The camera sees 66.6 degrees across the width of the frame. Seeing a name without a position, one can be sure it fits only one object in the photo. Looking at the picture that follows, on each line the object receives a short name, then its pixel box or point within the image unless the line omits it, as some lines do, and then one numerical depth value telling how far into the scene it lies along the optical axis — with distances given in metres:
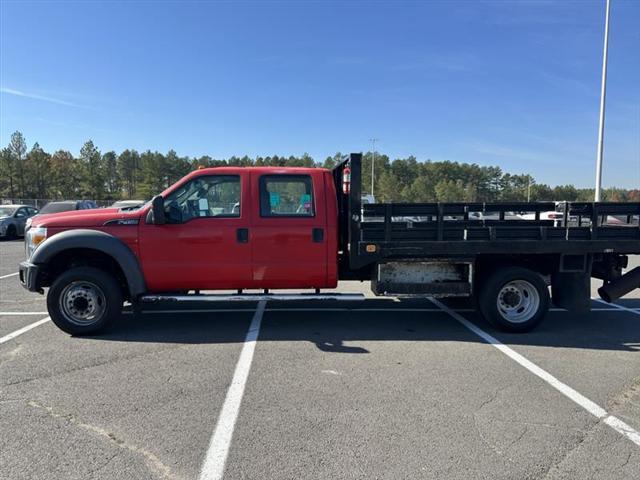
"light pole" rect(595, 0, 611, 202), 22.69
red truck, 6.27
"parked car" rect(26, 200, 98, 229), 19.88
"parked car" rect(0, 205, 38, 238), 22.69
